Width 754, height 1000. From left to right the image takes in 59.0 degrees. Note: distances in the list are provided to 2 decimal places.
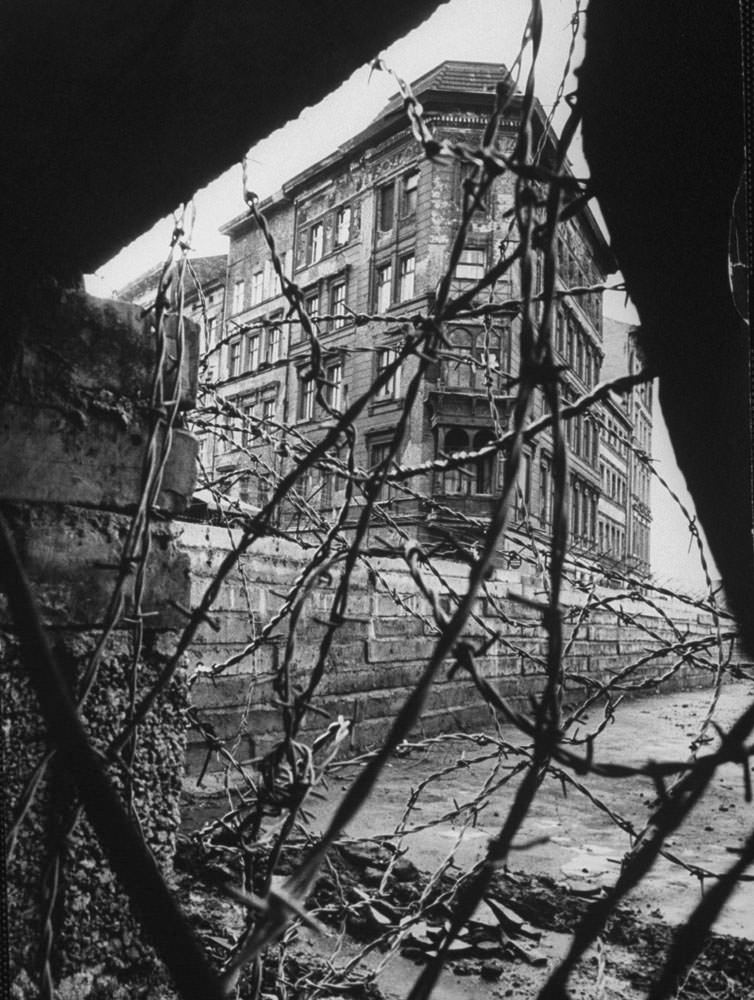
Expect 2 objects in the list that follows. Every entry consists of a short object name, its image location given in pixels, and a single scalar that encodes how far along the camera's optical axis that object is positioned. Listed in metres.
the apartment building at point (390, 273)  20.73
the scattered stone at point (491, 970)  1.55
